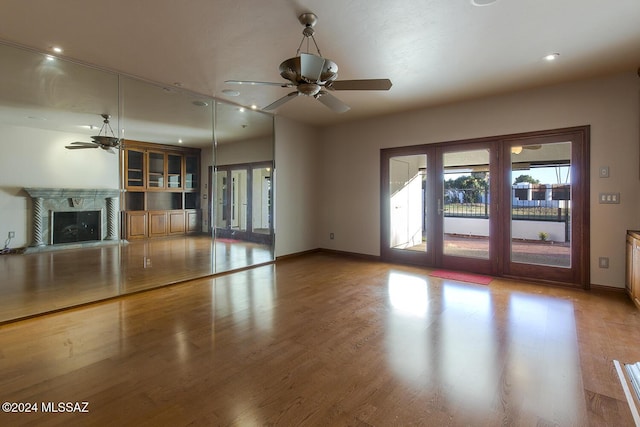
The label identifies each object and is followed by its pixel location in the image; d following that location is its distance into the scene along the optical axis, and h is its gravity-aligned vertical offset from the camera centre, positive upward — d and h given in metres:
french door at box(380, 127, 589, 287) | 4.38 +0.09
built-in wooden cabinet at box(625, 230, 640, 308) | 3.42 -0.66
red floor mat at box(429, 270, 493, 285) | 4.66 -1.03
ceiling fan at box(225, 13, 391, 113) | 2.53 +1.20
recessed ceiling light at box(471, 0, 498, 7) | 2.54 +1.71
